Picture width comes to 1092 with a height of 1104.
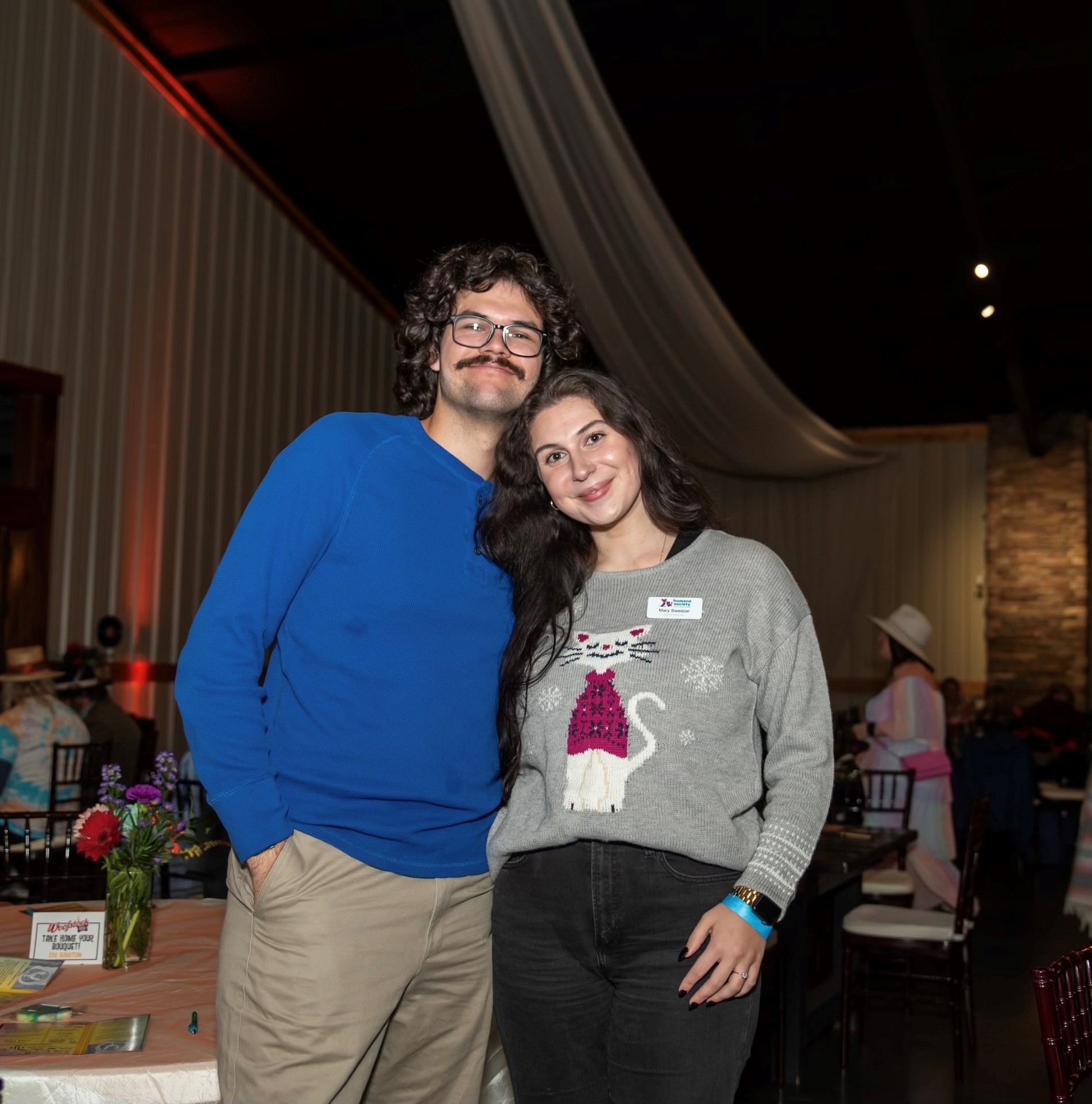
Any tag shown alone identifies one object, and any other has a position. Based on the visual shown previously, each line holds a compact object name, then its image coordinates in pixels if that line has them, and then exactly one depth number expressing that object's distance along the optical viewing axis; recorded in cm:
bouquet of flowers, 201
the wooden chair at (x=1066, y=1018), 155
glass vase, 200
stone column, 1123
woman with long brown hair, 136
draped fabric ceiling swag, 405
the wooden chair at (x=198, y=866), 331
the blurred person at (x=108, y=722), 576
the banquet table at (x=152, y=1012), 148
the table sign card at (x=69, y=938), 200
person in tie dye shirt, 481
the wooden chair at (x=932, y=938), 381
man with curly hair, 139
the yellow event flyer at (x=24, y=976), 184
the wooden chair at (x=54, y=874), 281
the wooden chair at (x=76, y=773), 486
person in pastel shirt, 520
